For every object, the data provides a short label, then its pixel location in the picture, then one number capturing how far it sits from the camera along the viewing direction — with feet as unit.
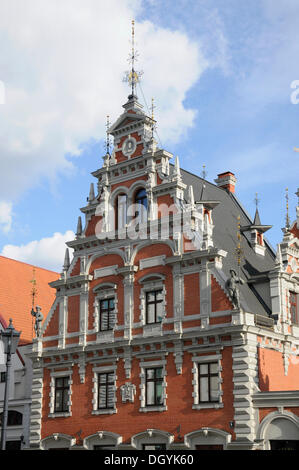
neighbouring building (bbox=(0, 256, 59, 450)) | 114.32
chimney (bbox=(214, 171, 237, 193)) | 129.59
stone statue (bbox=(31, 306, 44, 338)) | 110.83
